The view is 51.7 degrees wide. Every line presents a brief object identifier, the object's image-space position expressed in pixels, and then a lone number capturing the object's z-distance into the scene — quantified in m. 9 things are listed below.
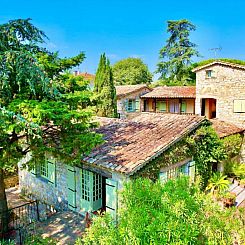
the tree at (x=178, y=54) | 39.44
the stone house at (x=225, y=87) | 19.22
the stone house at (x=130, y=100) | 30.38
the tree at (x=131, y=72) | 52.66
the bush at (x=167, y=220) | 4.24
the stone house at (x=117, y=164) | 9.46
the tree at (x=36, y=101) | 6.70
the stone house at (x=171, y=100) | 27.12
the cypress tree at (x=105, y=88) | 24.17
